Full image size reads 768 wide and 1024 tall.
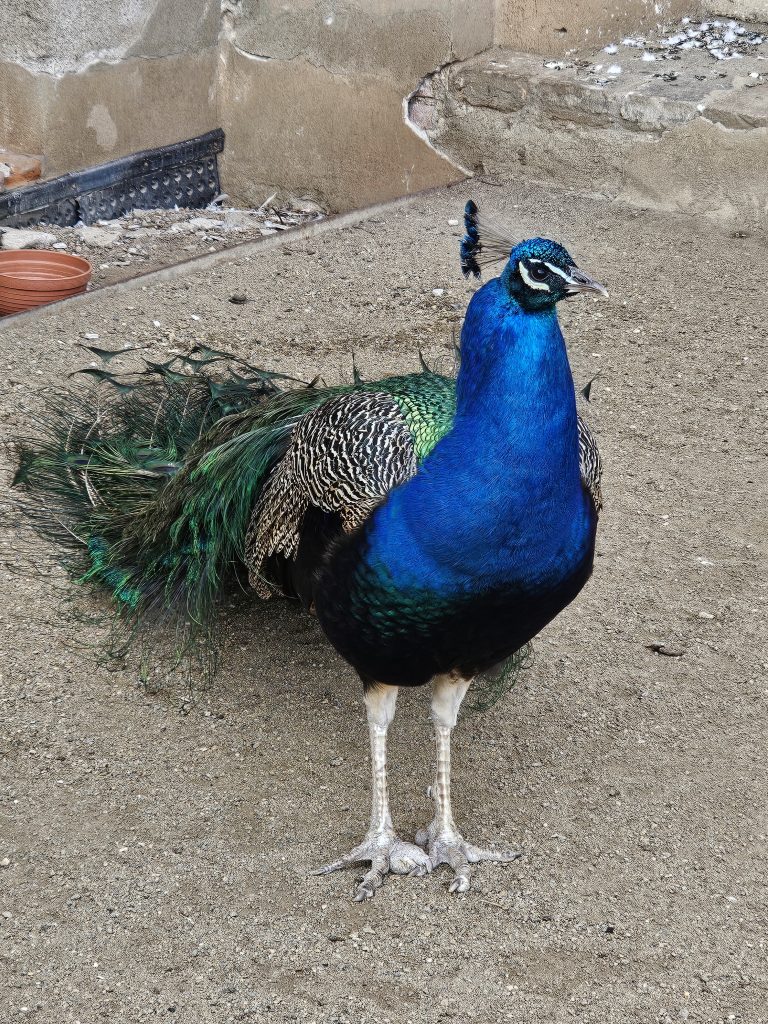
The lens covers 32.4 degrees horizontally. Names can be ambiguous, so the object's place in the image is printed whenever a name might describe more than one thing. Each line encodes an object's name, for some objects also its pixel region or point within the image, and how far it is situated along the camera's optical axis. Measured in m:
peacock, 2.24
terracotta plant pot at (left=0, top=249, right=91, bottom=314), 5.03
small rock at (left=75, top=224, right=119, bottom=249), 6.04
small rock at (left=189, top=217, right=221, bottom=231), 6.41
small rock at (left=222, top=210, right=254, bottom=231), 6.48
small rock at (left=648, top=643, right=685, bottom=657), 3.38
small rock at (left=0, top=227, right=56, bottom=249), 5.77
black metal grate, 5.99
